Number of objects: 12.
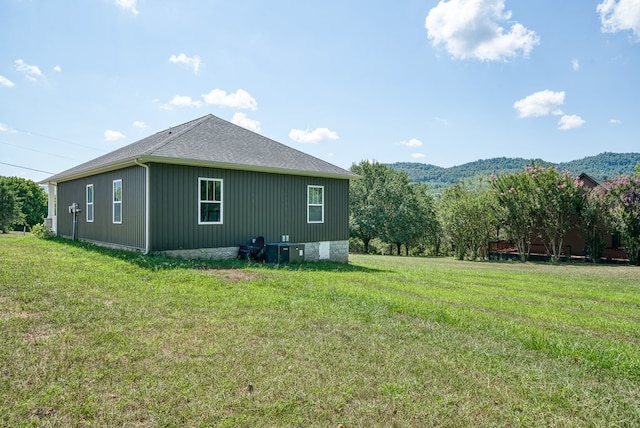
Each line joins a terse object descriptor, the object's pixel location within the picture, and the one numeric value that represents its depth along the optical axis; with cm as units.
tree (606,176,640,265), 1844
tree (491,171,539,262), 2102
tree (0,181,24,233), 3556
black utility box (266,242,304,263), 1202
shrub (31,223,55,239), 1800
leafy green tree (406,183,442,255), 3362
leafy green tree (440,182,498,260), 2425
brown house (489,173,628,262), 2062
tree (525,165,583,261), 2016
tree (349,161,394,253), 3403
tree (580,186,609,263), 1953
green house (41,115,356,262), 1085
